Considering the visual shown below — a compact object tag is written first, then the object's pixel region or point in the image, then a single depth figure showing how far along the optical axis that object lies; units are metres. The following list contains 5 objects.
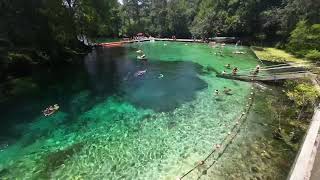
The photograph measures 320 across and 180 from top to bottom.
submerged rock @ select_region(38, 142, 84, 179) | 9.56
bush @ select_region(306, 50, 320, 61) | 21.70
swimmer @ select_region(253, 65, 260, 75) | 19.94
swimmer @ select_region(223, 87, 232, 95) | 17.54
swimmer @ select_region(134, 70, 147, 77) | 22.51
